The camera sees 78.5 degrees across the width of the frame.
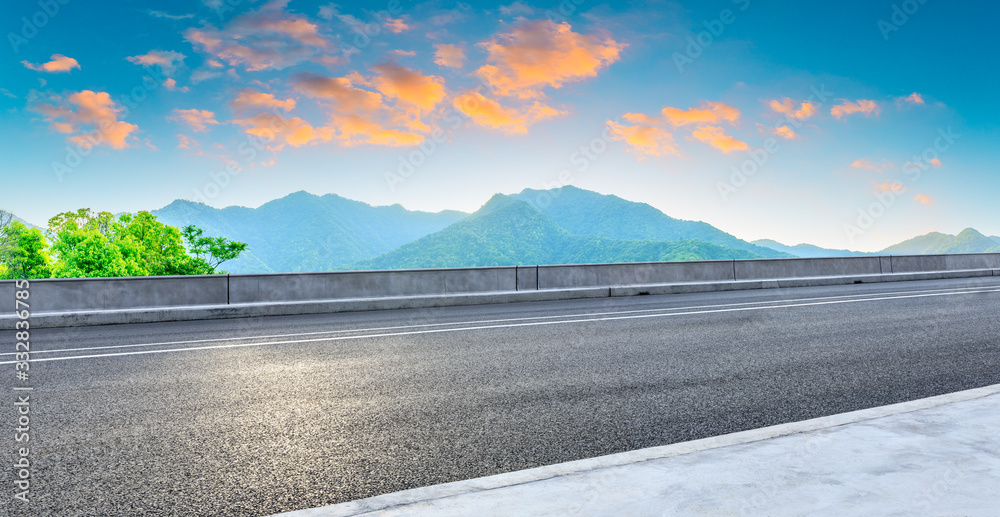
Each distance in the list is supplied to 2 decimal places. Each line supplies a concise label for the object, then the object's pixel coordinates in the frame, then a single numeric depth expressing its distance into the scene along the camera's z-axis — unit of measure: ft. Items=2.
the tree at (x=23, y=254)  251.80
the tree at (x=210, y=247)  270.05
